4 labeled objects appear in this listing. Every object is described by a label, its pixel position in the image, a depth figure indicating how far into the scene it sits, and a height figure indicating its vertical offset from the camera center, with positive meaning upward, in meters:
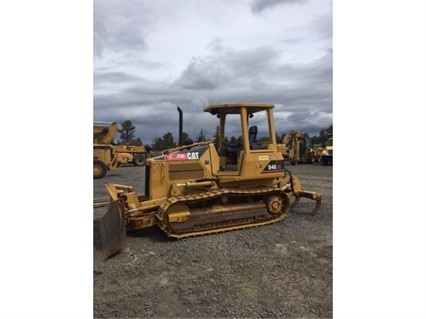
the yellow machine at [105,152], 13.02 +0.27
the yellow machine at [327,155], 18.59 +0.08
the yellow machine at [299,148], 18.89 +0.53
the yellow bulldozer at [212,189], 5.09 -0.56
